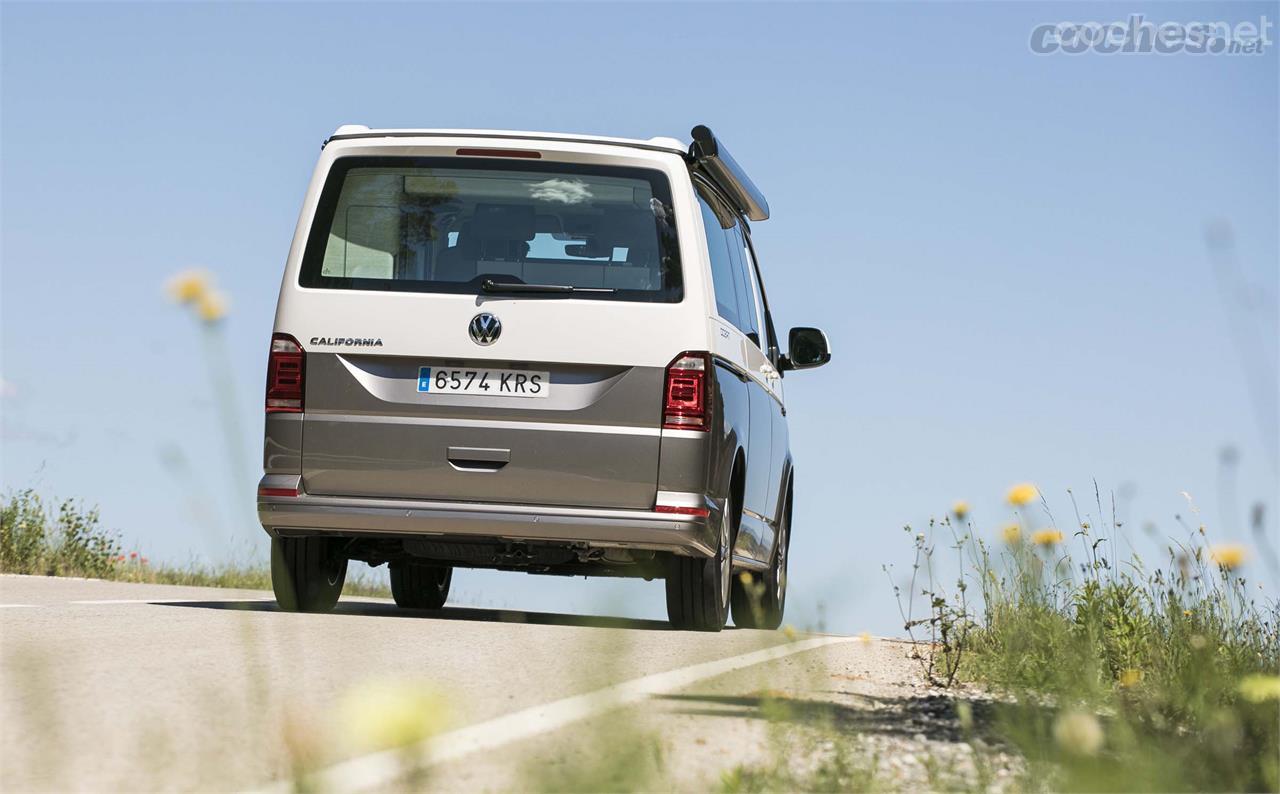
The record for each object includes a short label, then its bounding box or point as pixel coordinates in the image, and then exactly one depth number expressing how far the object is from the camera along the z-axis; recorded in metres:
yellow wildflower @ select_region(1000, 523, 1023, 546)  14.41
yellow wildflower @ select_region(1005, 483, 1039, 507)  13.92
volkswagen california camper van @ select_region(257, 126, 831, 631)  16.55
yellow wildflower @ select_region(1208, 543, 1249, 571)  11.27
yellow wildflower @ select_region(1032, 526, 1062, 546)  13.90
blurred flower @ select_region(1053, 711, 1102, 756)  6.54
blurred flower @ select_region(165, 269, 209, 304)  7.17
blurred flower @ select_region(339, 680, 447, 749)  4.60
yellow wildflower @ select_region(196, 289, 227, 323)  7.14
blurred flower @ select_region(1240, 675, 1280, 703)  8.06
